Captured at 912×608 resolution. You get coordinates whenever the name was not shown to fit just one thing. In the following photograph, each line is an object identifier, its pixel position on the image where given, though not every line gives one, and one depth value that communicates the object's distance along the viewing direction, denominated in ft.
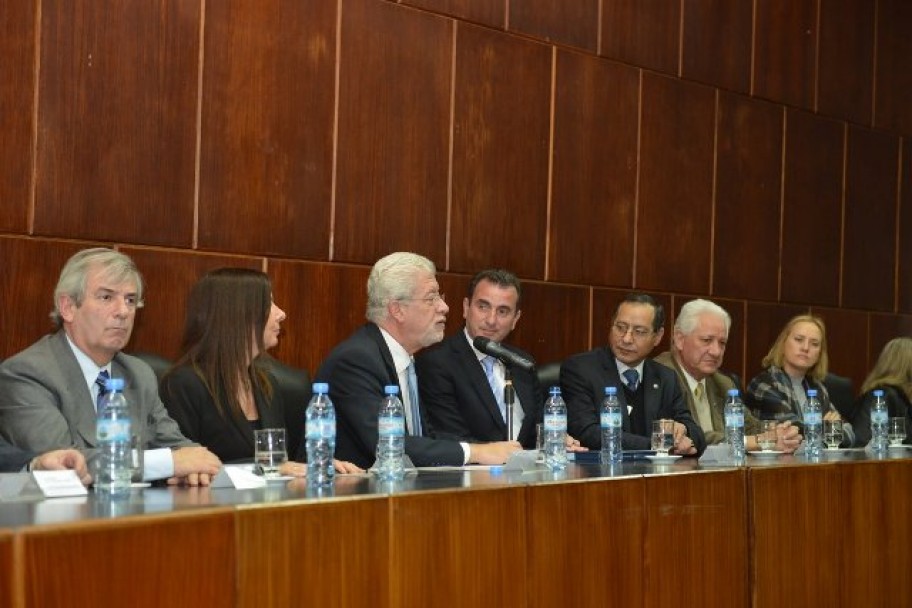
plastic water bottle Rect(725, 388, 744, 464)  14.01
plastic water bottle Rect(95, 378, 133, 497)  8.89
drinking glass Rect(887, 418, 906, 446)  17.43
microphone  13.14
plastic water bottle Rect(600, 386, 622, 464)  13.39
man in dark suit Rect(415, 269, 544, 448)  15.49
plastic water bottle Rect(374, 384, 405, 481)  10.65
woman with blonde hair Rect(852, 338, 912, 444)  20.52
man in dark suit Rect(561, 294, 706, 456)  16.79
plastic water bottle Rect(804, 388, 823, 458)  15.31
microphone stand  13.30
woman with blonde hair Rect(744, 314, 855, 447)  19.27
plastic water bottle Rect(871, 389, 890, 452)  16.51
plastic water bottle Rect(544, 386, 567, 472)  12.06
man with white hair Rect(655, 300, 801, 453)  18.51
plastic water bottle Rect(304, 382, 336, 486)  10.05
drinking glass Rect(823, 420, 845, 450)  17.16
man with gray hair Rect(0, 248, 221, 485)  10.77
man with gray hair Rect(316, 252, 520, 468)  13.00
